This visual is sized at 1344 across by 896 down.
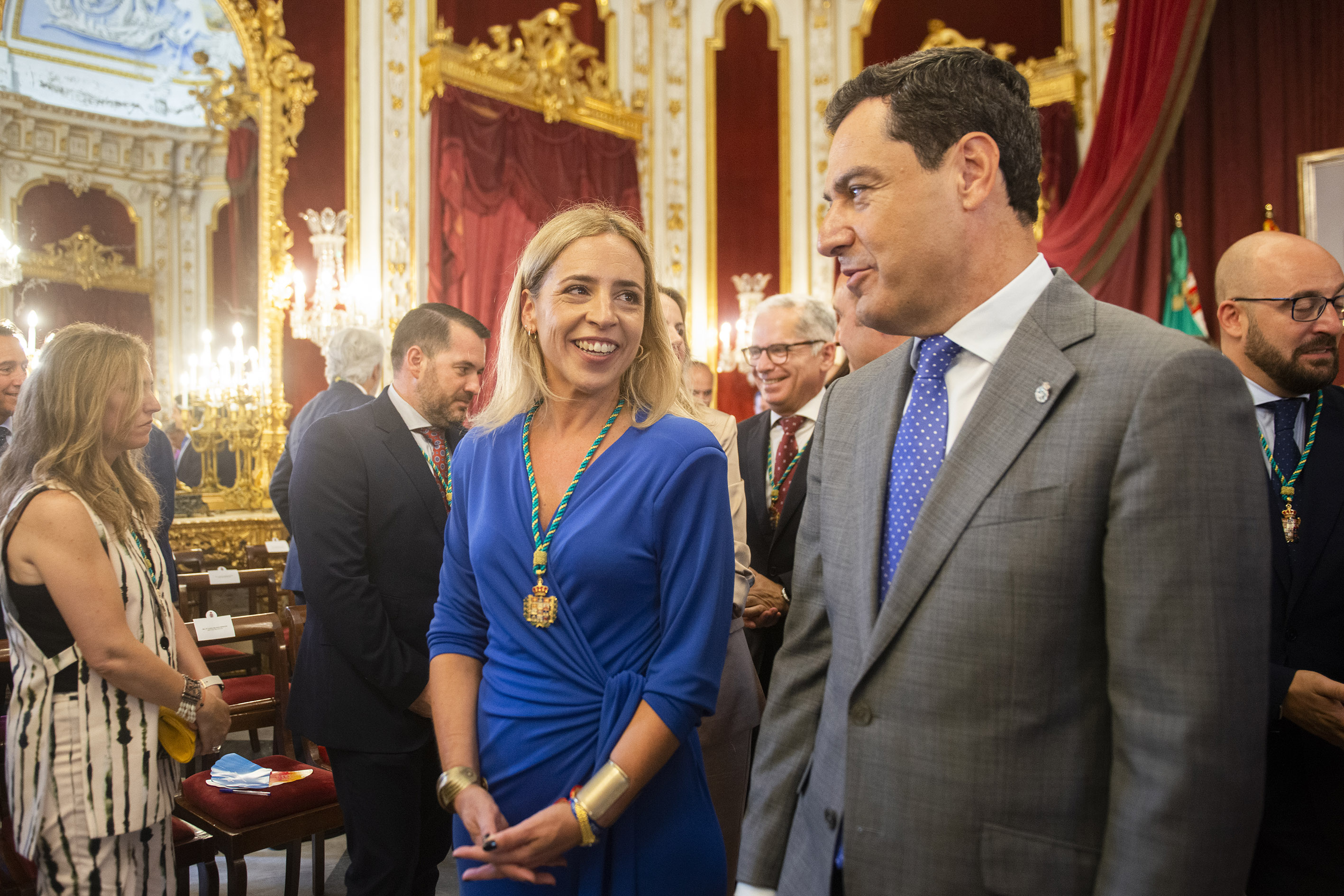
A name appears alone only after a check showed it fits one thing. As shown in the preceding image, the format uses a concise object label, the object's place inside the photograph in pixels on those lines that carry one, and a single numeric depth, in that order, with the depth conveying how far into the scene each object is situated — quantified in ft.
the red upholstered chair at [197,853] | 7.54
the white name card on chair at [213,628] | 8.89
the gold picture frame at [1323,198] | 17.94
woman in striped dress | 6.00
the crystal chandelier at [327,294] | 21.42
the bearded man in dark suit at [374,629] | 6.84
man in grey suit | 2.87
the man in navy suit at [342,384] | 13.53
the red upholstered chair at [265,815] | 7.92
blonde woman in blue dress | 4.55
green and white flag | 19.80
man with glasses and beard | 5.86
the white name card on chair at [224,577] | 13.10
